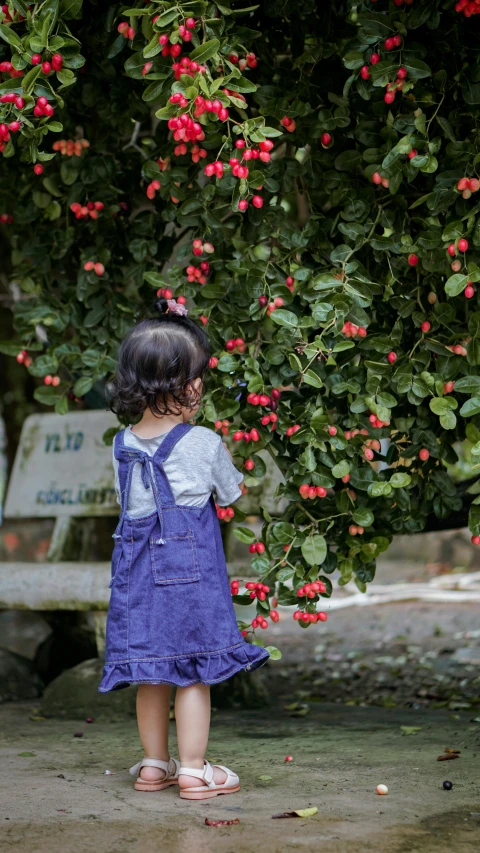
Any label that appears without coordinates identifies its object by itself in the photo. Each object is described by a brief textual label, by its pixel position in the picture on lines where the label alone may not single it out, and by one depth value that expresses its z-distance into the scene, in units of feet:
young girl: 8.55
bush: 8.81
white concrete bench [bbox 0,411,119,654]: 13.62
